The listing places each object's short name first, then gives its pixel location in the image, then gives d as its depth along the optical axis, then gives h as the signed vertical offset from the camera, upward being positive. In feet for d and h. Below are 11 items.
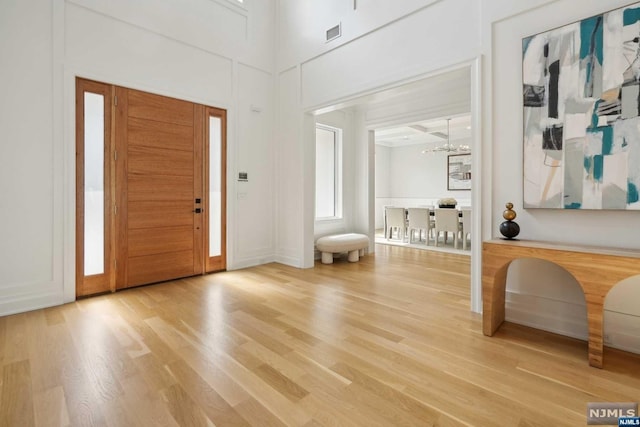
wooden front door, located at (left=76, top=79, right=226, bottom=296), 11.95 +0.95
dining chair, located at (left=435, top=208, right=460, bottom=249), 21.22 -0.76
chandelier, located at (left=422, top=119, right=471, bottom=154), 25.72 +5.40
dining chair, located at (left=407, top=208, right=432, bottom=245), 22.94 -0.71
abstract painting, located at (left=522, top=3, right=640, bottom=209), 7.20 +2.49
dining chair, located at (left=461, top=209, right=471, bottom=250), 20.84 -0.95
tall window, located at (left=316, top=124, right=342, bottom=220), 20.13 +2.63
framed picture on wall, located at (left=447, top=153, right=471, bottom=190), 32.19 +4.23
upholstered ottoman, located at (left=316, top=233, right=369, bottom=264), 17.20 -2.00
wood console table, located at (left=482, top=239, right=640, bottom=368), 6.44 -1.30
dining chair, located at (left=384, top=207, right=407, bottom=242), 24.59 -0.87
